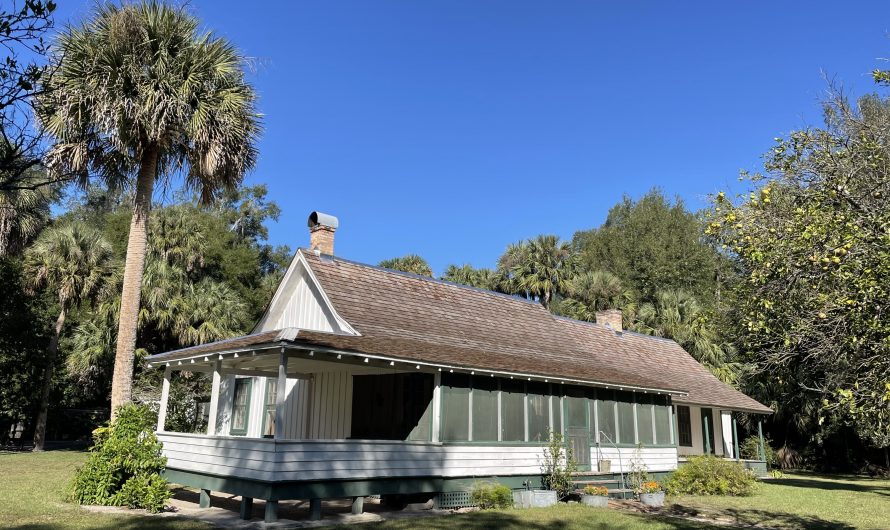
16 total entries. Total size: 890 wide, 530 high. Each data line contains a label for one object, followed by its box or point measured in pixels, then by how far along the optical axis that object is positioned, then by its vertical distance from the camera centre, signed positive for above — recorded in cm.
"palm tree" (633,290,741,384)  3297 +441
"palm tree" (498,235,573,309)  3941 +899
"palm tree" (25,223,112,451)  2483 +543
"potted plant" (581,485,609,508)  1453 -182
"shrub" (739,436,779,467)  2911 -148
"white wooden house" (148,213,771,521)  1195 +45
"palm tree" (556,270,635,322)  3906 +735
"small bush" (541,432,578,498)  1505 -124
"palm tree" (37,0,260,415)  1503 +720
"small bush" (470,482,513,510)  1369 -173
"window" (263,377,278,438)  1792 +15
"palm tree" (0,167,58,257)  2370 +738
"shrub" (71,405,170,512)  1167 -111
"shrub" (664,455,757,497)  1773 -172
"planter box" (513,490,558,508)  1396 -181
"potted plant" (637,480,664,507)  1498 -181
